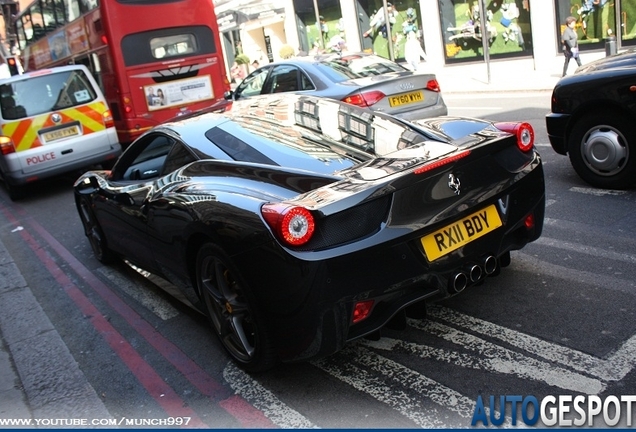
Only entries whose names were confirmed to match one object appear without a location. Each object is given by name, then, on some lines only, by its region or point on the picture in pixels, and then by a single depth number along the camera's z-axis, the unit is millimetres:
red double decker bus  12625
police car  10578
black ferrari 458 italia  3062
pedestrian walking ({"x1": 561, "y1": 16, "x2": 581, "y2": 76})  15852
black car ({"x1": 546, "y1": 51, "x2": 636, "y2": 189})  5570
